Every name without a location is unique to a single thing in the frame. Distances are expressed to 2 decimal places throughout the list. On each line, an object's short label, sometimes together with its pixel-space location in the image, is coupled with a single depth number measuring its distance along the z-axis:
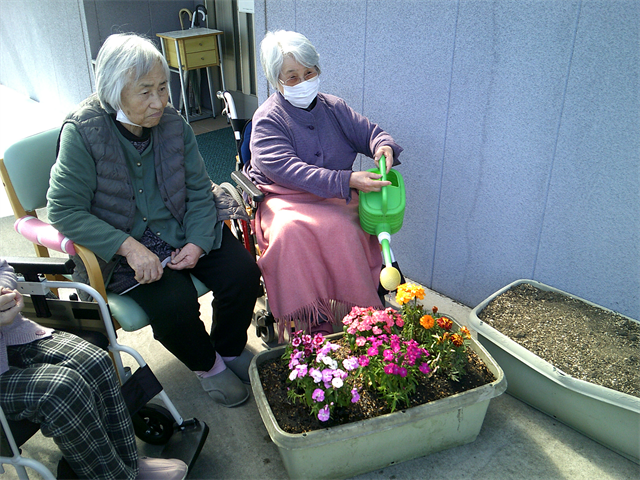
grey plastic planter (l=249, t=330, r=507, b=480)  1.66
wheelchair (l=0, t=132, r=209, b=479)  1.67
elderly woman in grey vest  1.86
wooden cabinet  4.85
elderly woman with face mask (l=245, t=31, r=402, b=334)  2.15
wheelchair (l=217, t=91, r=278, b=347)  2.31
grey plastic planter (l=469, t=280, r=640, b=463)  1.77
